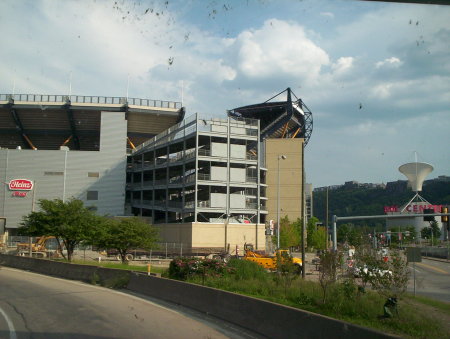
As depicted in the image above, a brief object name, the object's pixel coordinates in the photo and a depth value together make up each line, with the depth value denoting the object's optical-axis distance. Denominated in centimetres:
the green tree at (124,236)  4025
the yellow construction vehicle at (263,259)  3543
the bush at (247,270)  1997
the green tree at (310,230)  8921
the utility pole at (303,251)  2898
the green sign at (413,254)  2090
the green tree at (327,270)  1373
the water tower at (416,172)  10900
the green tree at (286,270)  1711
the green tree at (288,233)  8150
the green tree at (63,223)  3819
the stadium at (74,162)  7862
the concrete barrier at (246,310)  929
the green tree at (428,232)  12656
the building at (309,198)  12183
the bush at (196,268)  2025
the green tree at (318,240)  8750
